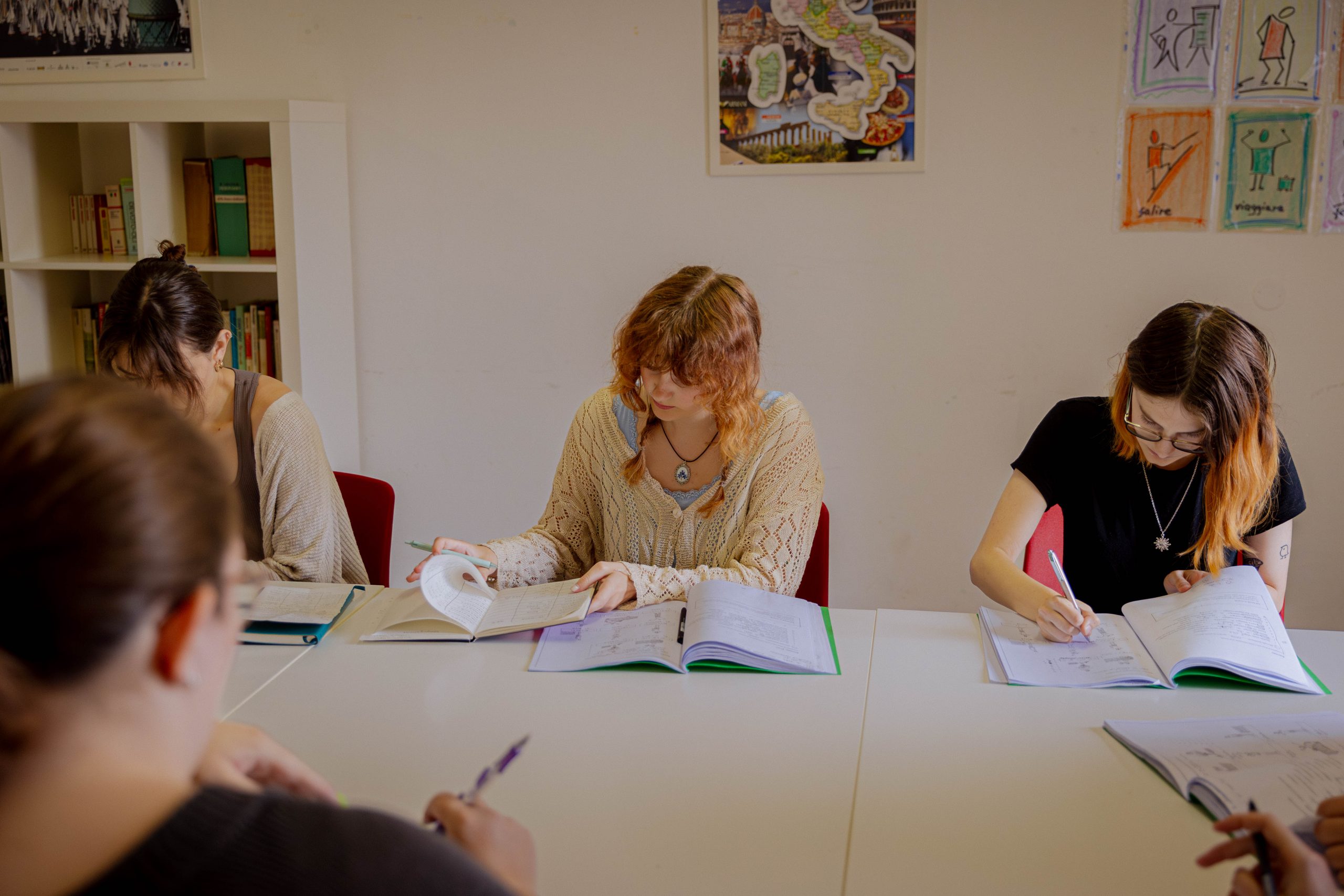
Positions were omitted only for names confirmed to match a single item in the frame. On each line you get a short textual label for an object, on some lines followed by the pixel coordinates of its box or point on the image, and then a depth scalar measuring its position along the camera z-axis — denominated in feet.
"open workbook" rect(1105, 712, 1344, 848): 3.83
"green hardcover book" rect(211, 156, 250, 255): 9.89
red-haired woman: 6.37
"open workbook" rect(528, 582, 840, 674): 5.18
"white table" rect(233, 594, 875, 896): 3.67
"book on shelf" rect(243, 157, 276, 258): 9.86
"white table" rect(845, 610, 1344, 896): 3.56
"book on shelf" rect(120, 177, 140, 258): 10.06
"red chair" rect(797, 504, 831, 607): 7.16
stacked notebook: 5.61
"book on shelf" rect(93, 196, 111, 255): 10.38
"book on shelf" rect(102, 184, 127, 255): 10.16
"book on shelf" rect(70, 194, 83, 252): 10.45
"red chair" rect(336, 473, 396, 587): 7.73
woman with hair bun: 6.58
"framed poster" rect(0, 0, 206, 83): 9.98
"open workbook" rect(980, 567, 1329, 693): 4.98
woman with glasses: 5.74
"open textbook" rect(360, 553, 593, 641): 5.60
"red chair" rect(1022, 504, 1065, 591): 6.92
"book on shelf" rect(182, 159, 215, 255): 10.00
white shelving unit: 9.51
